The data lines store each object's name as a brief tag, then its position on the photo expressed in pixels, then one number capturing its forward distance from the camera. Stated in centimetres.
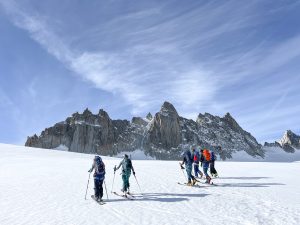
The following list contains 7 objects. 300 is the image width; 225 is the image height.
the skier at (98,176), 1042
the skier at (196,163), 1544
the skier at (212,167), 1600
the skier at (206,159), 1513
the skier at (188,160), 1356
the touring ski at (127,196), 1085
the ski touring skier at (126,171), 1137
